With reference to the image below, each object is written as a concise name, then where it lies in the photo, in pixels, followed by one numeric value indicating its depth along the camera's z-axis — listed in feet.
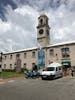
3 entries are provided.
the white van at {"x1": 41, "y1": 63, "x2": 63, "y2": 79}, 34.43
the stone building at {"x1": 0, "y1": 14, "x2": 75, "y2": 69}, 57.75
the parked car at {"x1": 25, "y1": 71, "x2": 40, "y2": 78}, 39.66
